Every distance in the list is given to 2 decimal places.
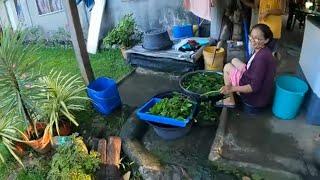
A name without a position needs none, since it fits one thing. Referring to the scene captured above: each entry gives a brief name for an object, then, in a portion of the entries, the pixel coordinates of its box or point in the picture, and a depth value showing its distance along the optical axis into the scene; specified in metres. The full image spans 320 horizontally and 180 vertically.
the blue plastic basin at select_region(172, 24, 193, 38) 6.30
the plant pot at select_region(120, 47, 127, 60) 6.36
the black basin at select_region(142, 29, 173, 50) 5.61
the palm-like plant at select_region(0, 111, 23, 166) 3.41
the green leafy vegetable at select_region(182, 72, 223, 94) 4.07
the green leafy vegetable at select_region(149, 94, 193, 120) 3.43
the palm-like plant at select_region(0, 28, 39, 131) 3.27
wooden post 3.92
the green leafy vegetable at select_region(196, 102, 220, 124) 3.78
